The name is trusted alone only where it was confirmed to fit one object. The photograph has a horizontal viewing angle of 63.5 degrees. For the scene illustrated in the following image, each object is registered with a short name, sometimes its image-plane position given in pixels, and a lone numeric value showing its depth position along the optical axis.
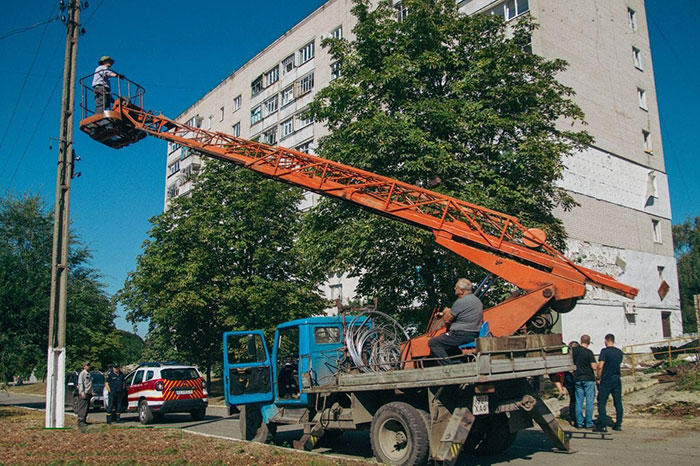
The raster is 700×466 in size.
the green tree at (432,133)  14.92
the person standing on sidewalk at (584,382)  11.28
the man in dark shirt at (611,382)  11.04
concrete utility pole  13.51
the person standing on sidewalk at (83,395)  14.36
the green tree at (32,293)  19.39
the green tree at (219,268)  23.78
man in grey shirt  8.09
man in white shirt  12.88
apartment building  27.05
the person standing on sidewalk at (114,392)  16.40
